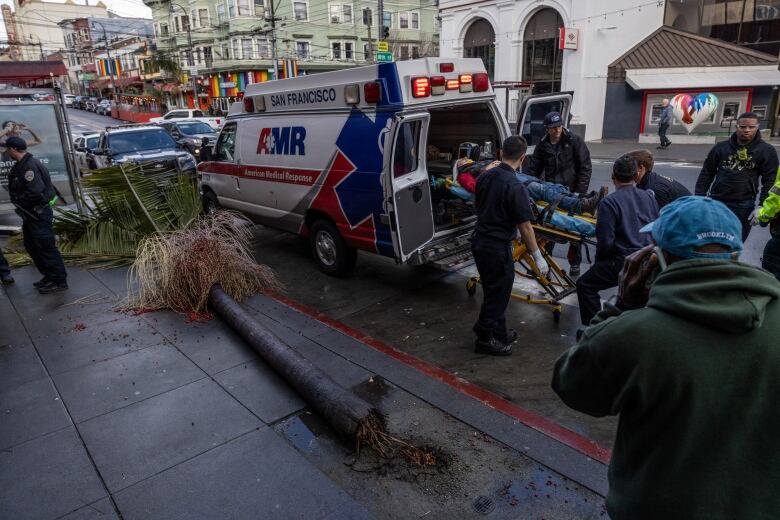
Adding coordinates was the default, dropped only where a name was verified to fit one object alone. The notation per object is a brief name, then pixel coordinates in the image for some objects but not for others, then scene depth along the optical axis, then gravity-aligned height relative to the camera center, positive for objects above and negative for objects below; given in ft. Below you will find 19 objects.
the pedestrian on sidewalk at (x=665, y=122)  63.72 -4.49
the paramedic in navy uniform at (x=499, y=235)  14.40 -3.94
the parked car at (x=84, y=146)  54.78 -4.23
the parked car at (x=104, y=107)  167.53 -0.67
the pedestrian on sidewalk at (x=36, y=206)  20.54 -3.74
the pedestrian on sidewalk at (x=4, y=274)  22.66 -6.88
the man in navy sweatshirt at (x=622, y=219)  13.64 -3.34
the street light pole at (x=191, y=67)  148.36 +9.53
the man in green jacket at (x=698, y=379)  4.30 -2.45
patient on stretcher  16.48 -3.52
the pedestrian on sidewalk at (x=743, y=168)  17.70 -2.90
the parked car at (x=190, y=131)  71.37 -4.07
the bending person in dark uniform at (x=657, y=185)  15.59 -2.96
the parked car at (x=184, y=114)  109.58 -2.48
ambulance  18.35 -2.30
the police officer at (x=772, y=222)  14.93 -4.04
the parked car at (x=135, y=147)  42.98 -3.63
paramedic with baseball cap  21.52 -2.88
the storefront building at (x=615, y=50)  65.98 +4.98
